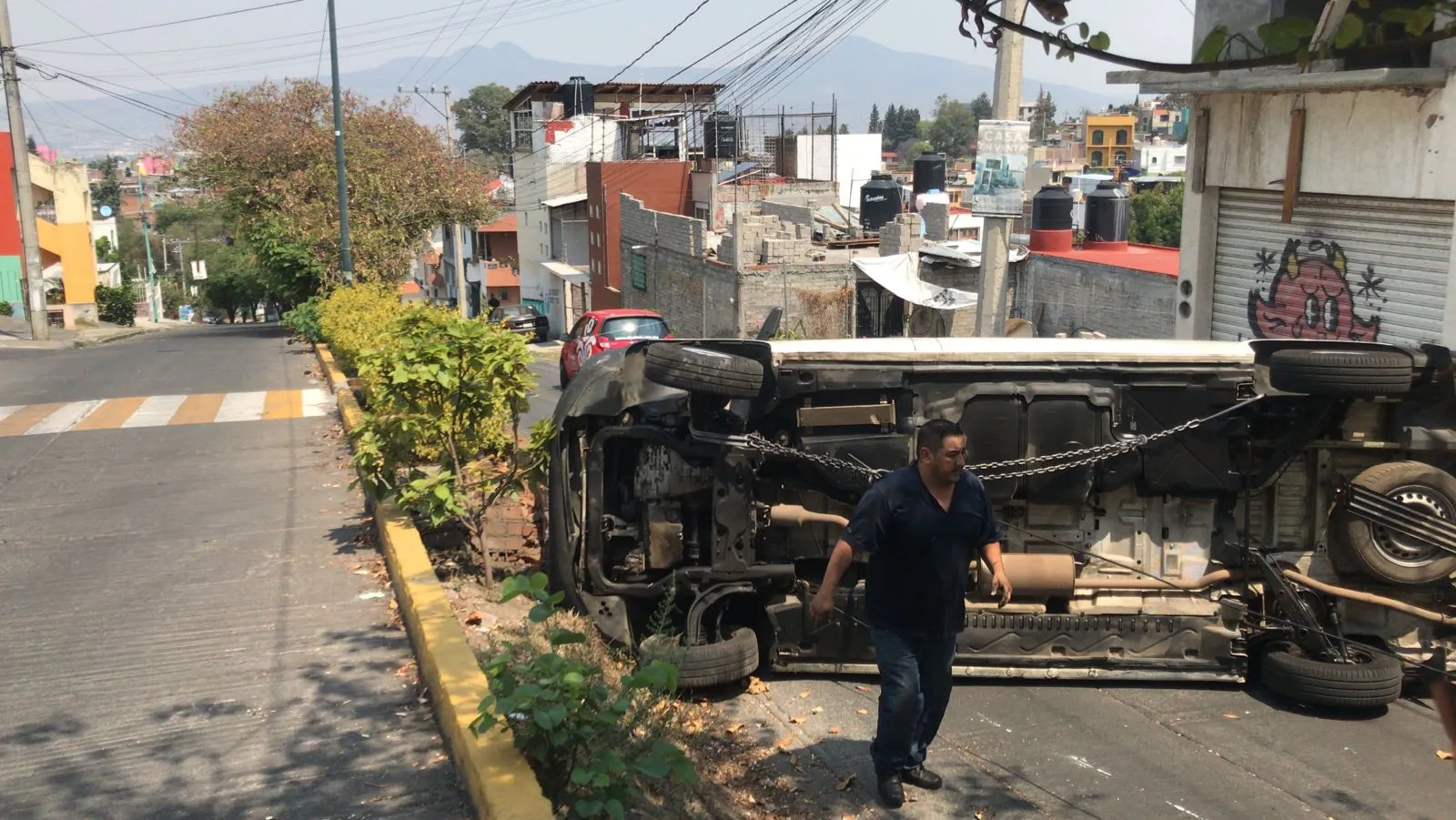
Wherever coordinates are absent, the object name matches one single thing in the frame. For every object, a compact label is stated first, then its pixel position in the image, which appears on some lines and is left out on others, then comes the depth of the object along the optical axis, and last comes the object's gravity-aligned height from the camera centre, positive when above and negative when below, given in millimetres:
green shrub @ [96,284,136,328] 52875 -2194
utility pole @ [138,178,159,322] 72500 -1975
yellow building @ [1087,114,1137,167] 119619 +11154
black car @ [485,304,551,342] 40906 -2407
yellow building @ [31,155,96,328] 48594 +940
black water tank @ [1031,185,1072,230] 23219 +705
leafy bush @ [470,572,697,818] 3965 -1597
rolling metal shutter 10195 -191
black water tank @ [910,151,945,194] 37094 +2278
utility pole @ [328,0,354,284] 28562 +1589
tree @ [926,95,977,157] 154625 +15813
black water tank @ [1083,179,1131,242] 24578 +651
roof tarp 23016 -631
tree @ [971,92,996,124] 161000 +19446
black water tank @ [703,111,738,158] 47188 +4460
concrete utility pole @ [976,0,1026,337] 11359 +9
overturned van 6367 -1311
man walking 4871 -1249
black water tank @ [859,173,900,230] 33781 +1217
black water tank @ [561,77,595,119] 58219 +7238
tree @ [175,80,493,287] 35250 +2245
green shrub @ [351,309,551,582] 7707 -1044
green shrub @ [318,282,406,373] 15431 -906
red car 20609 -1365
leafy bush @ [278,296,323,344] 26562 -1553
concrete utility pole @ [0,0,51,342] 32156 +1561
